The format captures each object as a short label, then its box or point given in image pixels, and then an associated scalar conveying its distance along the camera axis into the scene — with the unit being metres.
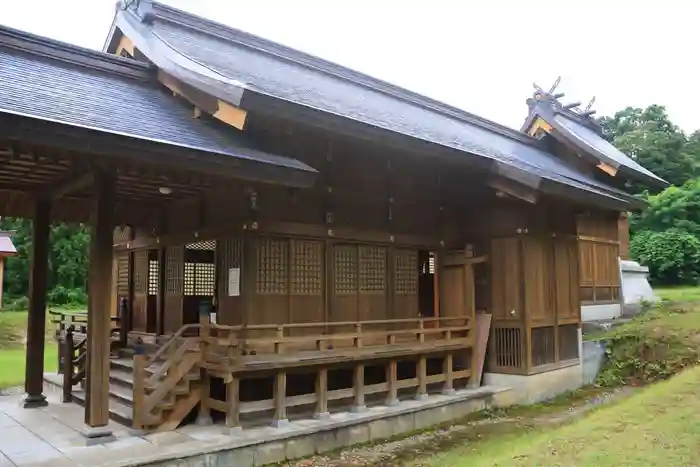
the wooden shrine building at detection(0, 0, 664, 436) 7.27
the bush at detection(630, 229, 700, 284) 24.20
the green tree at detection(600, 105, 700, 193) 34.69
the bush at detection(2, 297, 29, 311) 26.72
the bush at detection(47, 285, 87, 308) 28.57
